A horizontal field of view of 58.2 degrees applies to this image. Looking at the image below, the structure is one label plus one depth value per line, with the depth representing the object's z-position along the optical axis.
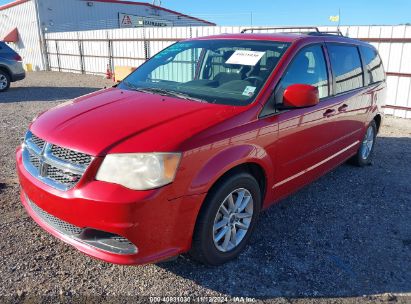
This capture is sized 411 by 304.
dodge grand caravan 2.38
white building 24.78
